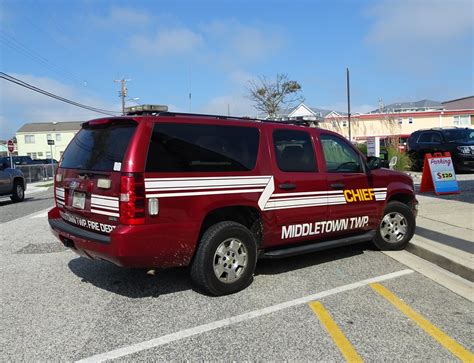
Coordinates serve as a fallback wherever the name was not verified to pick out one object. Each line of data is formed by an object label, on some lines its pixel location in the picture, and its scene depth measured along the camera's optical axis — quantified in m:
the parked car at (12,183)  14.70
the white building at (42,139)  74.56
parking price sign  11.51
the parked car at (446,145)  16.06
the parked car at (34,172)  29.80
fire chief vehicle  4.14
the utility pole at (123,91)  53.44
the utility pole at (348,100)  24.13
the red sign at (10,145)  25.50
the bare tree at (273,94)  38.62
